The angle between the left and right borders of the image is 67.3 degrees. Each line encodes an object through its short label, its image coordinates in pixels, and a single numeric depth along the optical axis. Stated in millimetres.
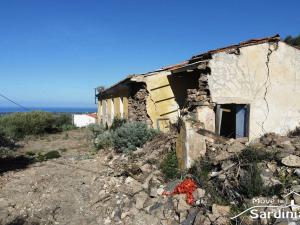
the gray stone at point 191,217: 4291
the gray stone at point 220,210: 4207
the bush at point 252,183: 4272
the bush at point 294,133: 7480
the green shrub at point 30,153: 10032
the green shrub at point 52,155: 9322
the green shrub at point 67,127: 19159
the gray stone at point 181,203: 4596
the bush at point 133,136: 8225
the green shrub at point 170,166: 5774
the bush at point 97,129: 13489
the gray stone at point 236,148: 5374
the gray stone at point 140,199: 5016
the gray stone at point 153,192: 5206
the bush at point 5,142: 8656
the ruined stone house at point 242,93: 6445
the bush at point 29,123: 15643
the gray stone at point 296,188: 4142
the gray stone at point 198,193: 4782
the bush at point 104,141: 9588
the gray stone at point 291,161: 4579
